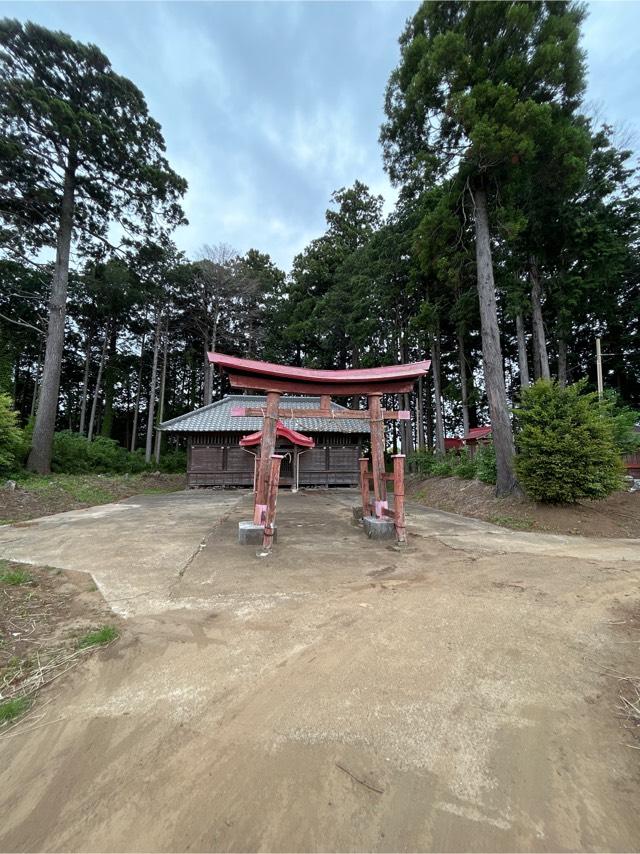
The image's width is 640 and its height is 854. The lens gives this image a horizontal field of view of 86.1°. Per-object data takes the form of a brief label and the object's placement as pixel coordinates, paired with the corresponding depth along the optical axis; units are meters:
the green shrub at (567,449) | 6.88
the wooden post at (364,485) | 6.38
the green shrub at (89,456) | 13.46
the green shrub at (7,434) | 9.18
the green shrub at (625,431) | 8.03
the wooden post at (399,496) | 5.27
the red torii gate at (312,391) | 5.17
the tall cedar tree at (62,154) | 10.87
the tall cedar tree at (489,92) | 8.18
